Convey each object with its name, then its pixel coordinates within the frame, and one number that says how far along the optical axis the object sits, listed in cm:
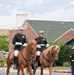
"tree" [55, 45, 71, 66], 4312
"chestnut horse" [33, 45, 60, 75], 1884
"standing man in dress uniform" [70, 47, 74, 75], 1897
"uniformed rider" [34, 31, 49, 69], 1983
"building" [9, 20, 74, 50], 6779
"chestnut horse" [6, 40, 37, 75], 1652
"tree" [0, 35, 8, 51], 9775
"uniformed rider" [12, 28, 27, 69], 1827
